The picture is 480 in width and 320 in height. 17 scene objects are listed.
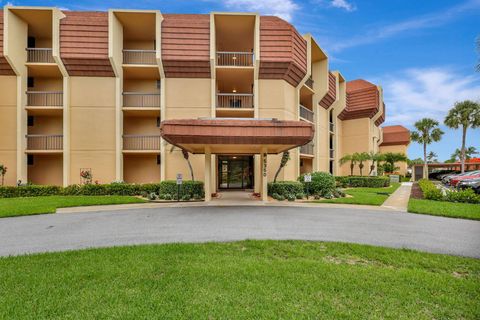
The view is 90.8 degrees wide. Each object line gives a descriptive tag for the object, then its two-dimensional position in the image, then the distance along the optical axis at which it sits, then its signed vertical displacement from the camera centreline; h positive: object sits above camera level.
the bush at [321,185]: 15.57 -1.35
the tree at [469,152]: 64.35 +3.14
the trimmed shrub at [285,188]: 14.77 -1.47
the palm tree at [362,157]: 25.53 +0.78
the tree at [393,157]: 29.01 +0.87
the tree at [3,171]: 15.54 -0.28
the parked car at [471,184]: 17.94 -1.62
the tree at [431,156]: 72.81 +2.37
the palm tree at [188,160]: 15.13 +0.37
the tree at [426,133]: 38.84 +5.17
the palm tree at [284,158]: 15.46 +0.44
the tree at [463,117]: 32.75 +6.64
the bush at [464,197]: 12.78 -1.85
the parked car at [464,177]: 21.86 -1.33
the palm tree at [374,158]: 26.63 +0.69
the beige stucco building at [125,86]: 16.11 +5.88
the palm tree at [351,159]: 25.83 +0.50
